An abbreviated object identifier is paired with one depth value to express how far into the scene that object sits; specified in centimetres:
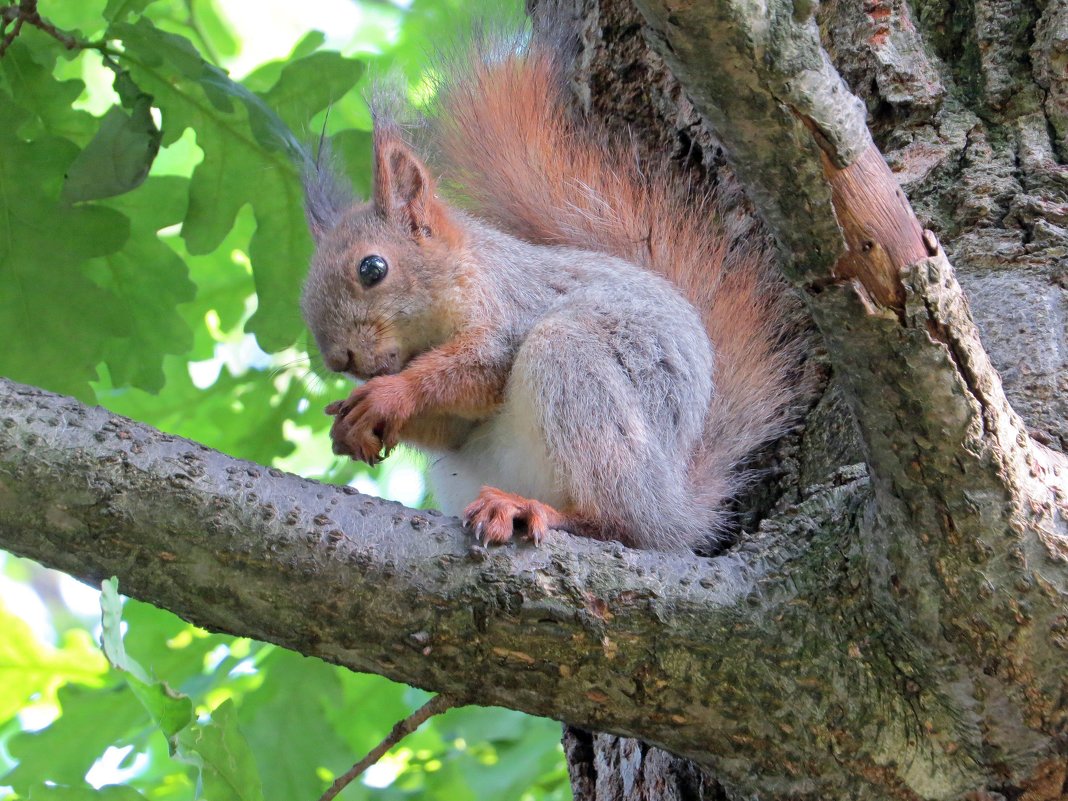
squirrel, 359
